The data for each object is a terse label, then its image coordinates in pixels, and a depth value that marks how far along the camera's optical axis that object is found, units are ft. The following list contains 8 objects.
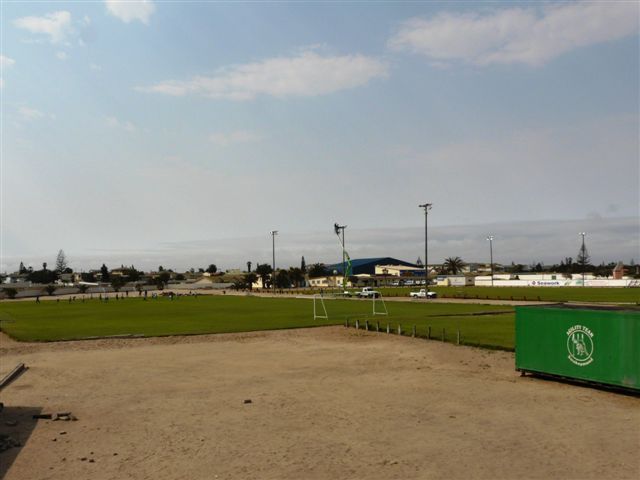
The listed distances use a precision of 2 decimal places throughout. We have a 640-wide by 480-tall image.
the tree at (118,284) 550.73
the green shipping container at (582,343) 63.00
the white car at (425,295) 314.37
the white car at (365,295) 308.99
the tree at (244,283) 624.02
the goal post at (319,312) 179.56
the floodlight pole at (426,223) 304.30
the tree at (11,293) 447.30
